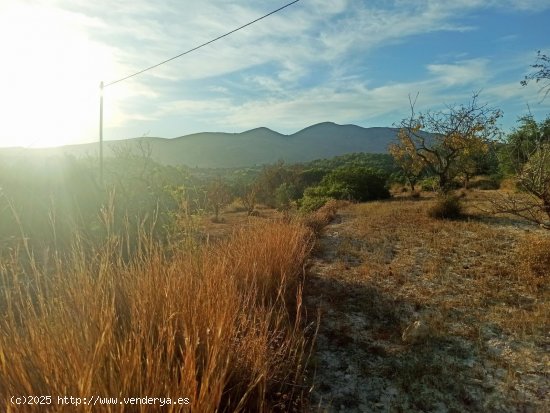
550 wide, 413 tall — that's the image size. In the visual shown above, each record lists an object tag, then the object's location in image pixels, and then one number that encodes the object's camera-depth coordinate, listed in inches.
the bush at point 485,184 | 854.3
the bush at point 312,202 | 700.7
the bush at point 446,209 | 452.8
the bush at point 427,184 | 952.6
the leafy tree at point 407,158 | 747.4
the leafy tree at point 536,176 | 240.5
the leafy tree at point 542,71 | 273.3
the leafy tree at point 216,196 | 665.0
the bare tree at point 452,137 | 626.8
